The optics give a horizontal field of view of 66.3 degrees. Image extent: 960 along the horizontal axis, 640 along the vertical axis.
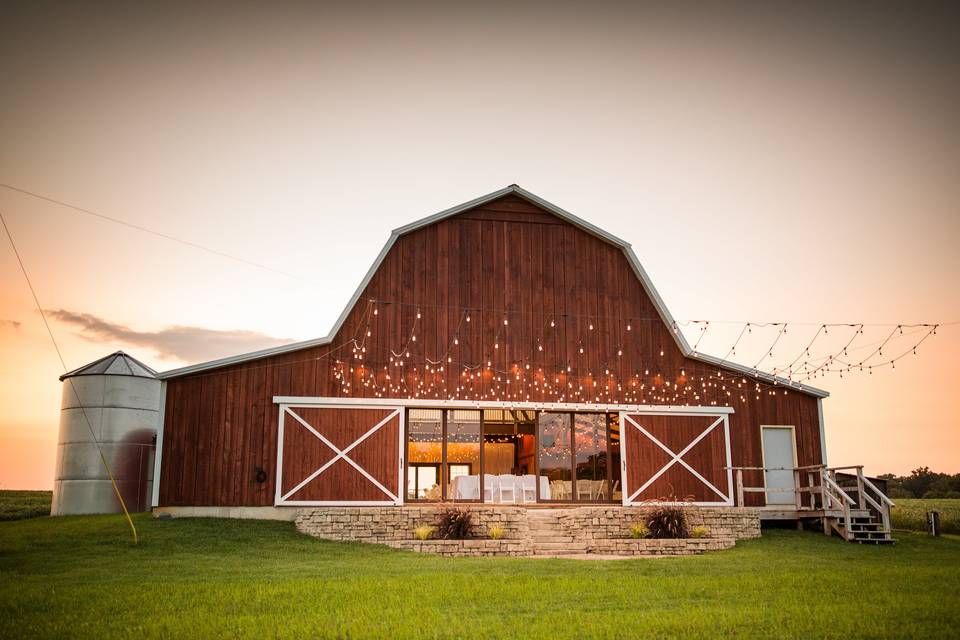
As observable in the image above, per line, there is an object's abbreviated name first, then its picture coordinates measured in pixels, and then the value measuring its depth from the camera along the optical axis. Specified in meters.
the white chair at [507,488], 15.16
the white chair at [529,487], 15.23
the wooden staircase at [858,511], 13.42
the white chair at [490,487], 15.09
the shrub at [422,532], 12.41
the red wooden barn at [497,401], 13.88
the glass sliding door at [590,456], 15.45
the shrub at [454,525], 12.51
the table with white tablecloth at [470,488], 15.05
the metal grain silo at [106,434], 16.55
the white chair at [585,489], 15.41
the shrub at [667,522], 13.02
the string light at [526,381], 14.56
